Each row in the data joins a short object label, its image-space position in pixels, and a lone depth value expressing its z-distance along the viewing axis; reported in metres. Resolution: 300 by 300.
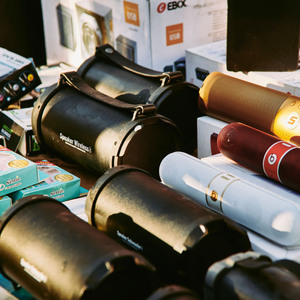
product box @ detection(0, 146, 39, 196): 1.56
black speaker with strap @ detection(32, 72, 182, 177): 1.67
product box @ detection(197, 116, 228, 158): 1.81
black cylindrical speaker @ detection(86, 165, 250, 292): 1.07
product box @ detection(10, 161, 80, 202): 1.62
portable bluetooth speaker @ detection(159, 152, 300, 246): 1.16
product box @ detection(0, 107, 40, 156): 2.04
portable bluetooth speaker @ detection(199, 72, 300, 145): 1.57
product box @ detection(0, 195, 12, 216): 1.56
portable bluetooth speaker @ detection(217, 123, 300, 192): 1.34
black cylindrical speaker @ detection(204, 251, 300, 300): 0.90
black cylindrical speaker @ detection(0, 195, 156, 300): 0.95
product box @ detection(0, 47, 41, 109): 2.28
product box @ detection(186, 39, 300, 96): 1.79
